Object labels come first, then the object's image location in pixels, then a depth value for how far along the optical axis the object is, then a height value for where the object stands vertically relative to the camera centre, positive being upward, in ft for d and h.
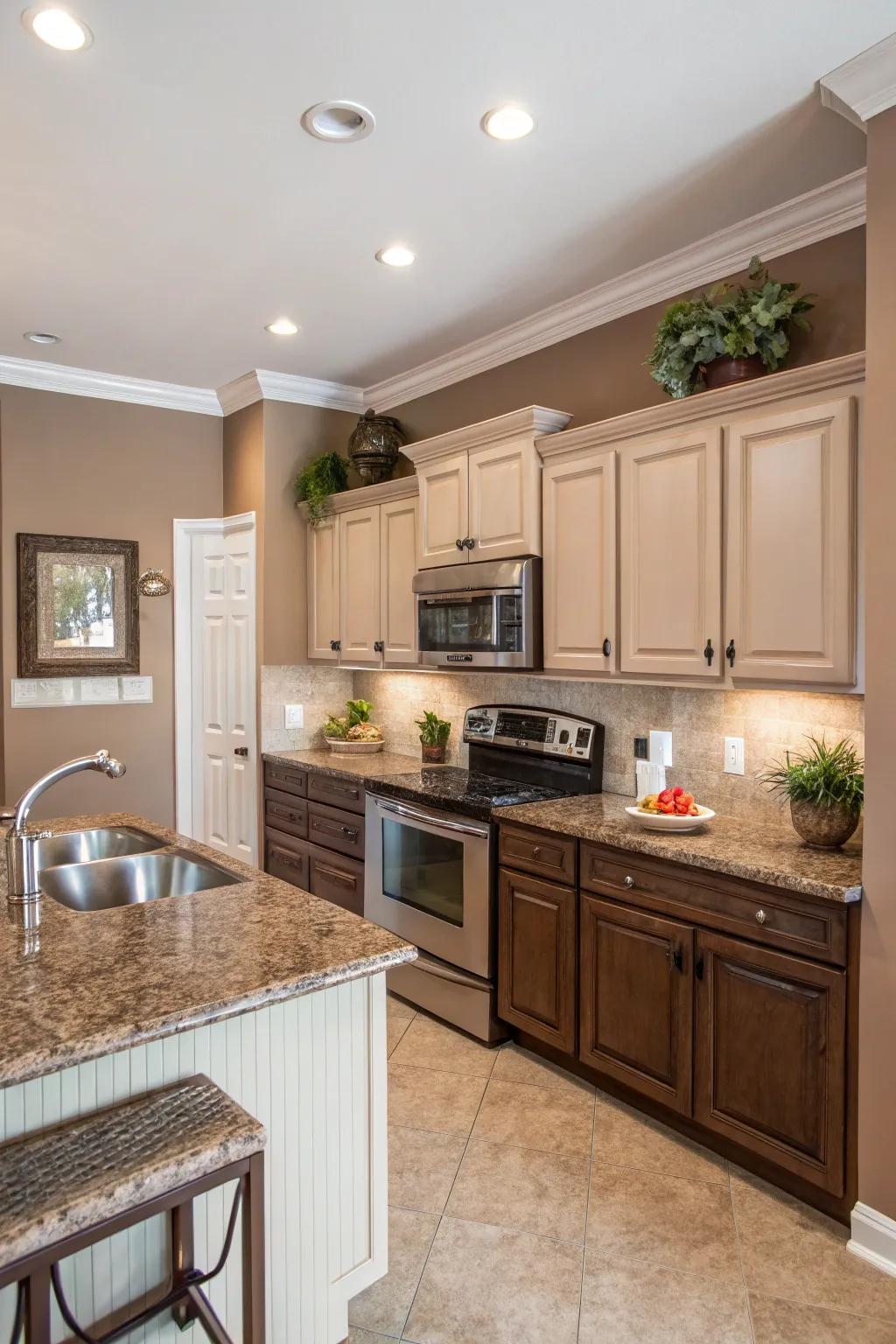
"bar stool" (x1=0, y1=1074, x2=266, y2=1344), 4.11 -2.55
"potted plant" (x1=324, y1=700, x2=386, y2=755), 15.43 -1.29
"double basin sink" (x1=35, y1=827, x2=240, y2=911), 8.40 -2.07
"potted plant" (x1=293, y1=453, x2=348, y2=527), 15.17 +3.04
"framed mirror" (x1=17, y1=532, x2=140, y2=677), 14.58 +0.90
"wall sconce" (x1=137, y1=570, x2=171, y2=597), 15.65 +1.33
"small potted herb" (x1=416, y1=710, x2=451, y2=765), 14.37 -1.26
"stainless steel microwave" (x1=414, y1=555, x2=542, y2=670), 11.20 +0.59
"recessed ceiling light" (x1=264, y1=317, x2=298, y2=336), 12.57 +4.74
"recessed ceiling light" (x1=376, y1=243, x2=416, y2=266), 10.24 +4.68
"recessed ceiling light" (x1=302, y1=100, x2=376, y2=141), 7.52 +4.64
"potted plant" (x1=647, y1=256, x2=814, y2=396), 8.84 +3.28
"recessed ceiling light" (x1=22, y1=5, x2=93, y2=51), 6.38 +4.60
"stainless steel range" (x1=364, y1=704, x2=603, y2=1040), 10.88 -2.40
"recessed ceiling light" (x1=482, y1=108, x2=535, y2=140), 7.60 +4.63
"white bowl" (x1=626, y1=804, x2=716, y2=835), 9.00 -1.63
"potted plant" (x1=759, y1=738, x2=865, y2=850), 8.13 -1.26
